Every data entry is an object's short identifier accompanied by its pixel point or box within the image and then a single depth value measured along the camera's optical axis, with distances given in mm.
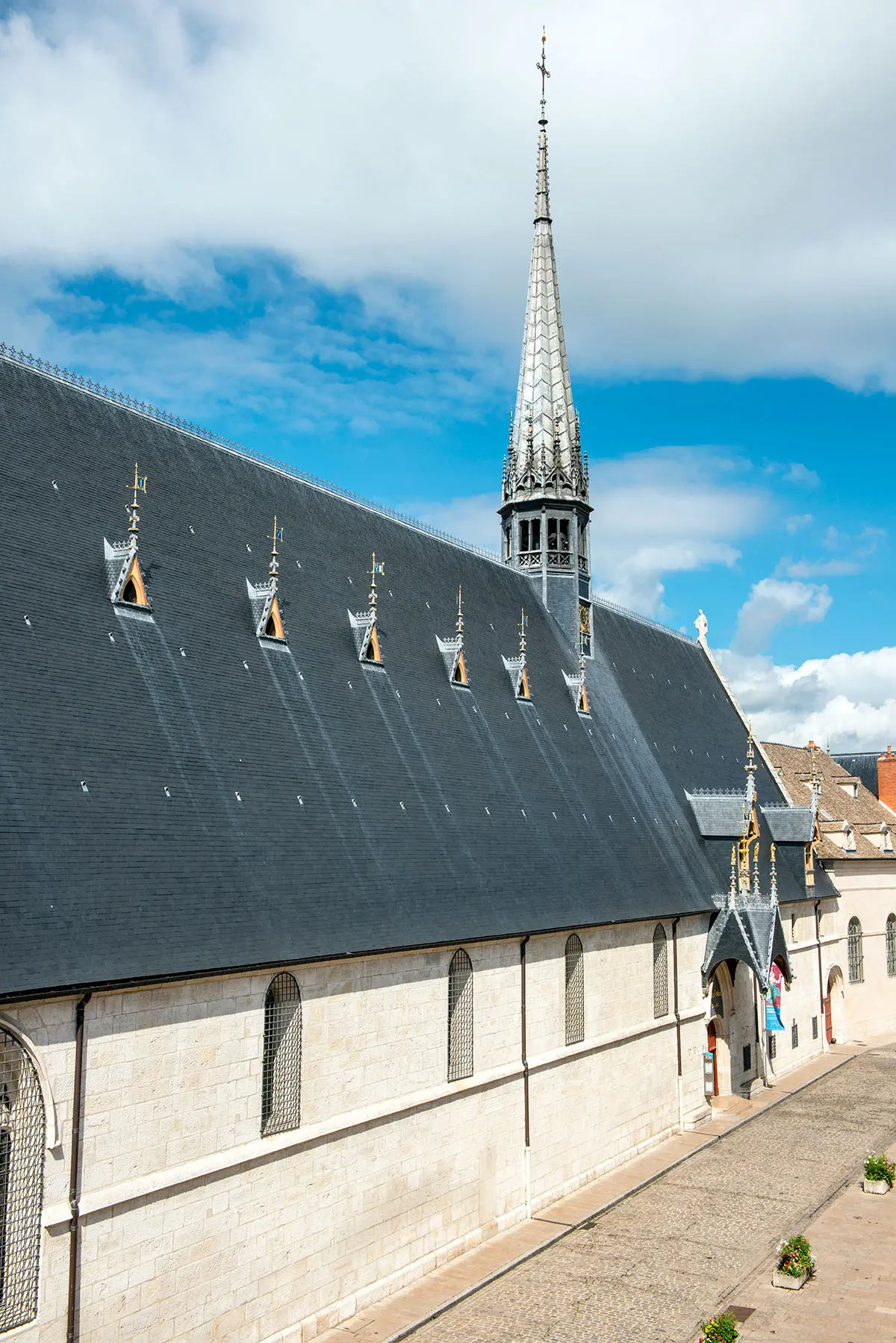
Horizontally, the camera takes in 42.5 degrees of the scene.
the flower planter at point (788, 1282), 23609
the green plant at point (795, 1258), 23594
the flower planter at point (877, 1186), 30234
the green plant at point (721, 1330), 19359
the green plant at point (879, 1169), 30250
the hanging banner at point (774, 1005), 38281
